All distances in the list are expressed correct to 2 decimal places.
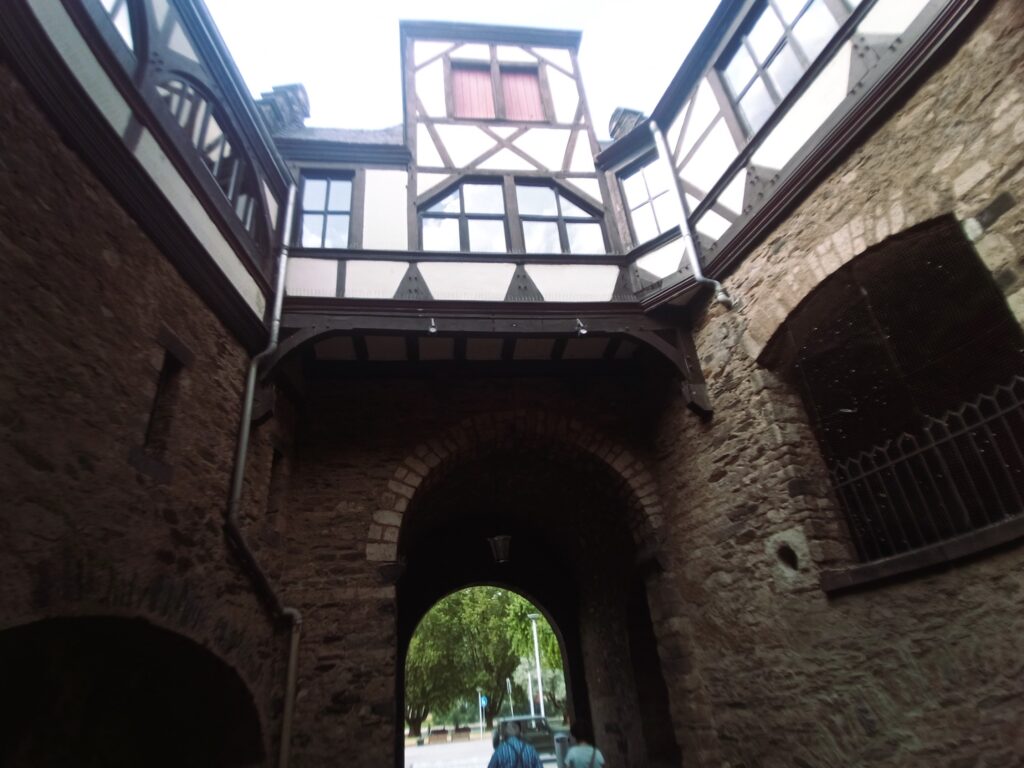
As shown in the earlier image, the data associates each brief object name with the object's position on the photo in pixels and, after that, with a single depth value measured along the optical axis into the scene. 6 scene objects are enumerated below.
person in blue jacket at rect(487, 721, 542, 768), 5.11
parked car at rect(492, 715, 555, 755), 15.08
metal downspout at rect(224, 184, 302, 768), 4.63
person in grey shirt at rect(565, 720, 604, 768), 5.51
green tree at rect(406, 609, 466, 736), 19.02
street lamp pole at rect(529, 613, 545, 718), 25.25
